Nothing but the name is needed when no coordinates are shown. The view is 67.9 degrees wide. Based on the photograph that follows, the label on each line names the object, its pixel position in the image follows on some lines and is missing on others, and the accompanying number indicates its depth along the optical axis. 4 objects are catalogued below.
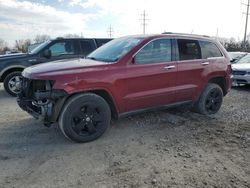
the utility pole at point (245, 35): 24.61
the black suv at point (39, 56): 5.77
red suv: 2.93
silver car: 6.71
